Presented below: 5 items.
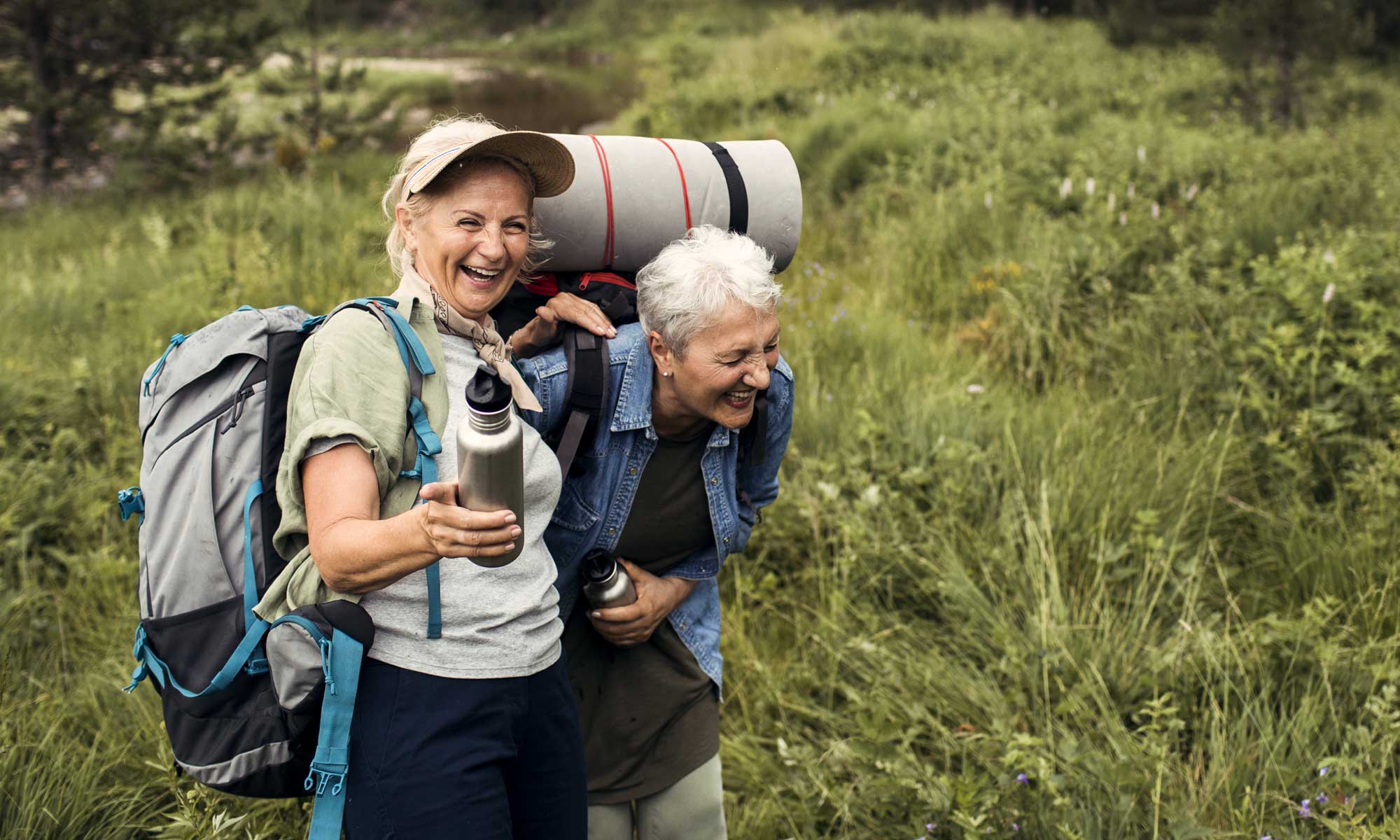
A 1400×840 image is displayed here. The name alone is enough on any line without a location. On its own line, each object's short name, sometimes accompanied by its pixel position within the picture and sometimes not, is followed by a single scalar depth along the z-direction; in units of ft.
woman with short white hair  7.26
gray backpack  5.56
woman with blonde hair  5.26
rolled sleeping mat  7.55
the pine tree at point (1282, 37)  37.09
